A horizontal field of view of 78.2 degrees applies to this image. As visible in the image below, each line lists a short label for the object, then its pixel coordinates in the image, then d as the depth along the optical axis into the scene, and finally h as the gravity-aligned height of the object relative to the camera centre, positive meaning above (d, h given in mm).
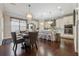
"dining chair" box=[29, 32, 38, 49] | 2003 -353
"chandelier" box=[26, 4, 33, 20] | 2280 +593
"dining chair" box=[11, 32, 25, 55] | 1817 -396
